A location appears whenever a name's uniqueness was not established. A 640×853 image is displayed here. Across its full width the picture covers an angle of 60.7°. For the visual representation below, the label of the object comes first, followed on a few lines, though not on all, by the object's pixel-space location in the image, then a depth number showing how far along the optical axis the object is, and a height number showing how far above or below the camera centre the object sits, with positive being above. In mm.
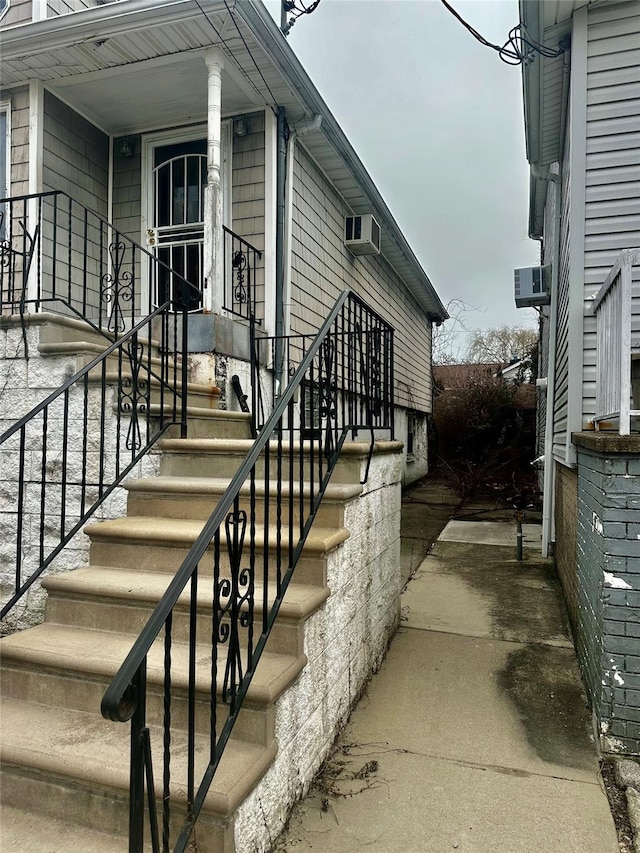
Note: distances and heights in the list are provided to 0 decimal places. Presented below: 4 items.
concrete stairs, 1638 -880
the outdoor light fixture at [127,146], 5996 +3100
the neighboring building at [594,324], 2398 +677
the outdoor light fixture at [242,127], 5453 +3021
